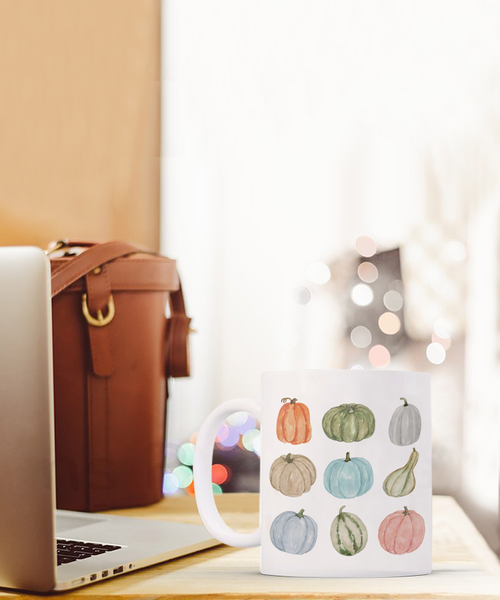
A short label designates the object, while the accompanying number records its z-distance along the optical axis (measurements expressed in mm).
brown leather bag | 926
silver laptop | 643
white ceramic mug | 685
